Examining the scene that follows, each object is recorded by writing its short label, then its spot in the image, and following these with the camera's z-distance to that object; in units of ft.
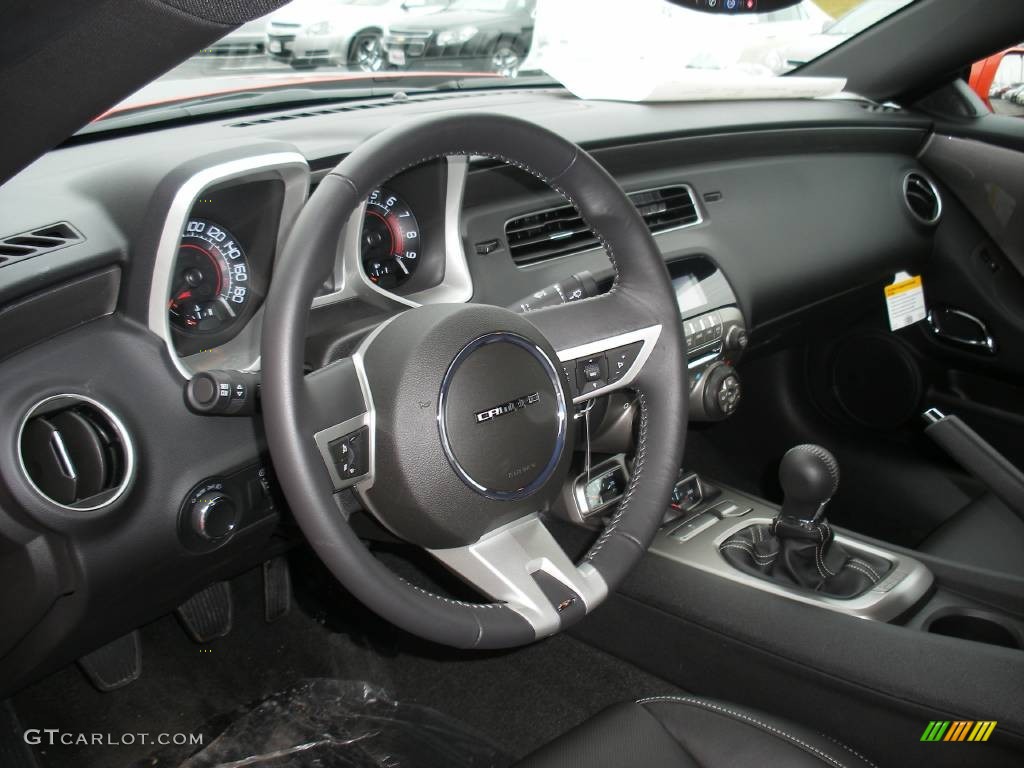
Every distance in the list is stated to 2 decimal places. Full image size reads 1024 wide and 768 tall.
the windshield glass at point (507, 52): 6.23
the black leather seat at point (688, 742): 4.14
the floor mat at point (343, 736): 5.65
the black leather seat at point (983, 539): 6.23
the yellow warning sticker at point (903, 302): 8.68
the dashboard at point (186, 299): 3.73
